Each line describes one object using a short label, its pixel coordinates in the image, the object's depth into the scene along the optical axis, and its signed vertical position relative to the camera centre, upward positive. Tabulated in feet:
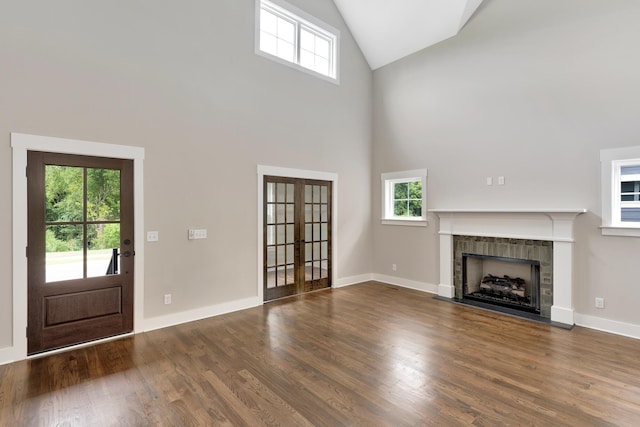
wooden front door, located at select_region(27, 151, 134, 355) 10.49 -1.27
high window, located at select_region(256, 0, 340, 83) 16.47 +9.77
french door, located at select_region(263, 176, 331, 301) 16.60 -1.27
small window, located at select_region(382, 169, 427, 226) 18.85 +1.00
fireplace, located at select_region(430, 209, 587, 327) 13.32 -1.21
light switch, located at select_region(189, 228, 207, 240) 13.74 -0.90
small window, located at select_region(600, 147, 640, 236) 12.19 +0.86
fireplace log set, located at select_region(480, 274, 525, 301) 15.17 -3.60
